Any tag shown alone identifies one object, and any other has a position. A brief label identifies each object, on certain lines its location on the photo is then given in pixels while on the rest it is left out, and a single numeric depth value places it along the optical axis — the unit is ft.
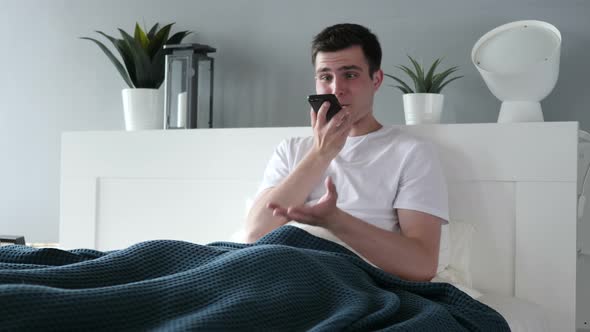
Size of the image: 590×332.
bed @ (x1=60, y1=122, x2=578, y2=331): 6.73
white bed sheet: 5.63
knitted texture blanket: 3.16
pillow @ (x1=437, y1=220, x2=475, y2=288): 6.66
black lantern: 8.60
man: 5.57
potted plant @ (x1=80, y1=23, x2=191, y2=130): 8.82
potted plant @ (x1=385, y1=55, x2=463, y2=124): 7.47
